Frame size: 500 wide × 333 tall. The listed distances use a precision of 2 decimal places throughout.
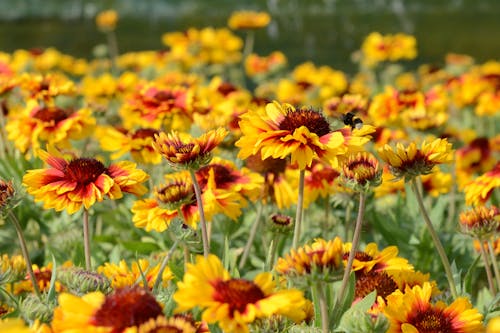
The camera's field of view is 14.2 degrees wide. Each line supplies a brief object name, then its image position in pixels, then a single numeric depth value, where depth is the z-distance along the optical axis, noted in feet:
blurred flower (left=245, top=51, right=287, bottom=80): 8.82
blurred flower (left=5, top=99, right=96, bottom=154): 4.48
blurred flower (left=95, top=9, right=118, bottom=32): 10.24
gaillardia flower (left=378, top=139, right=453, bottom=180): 3.64
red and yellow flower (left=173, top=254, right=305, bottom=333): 3.18
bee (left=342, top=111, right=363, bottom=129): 3.94
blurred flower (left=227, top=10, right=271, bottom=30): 7.77
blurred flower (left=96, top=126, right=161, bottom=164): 4.44
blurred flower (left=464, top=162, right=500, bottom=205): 4.13
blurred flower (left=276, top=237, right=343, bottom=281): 3.29
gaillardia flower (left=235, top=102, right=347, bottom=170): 3.53
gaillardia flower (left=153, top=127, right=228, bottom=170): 3.56
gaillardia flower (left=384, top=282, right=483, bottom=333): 3.44
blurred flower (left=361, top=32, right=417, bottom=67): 7.64
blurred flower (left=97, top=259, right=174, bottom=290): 3.63
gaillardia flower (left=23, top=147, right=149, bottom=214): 3.66
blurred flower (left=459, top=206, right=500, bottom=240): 3.84
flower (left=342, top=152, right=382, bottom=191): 3.55
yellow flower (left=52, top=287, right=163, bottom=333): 3.13
